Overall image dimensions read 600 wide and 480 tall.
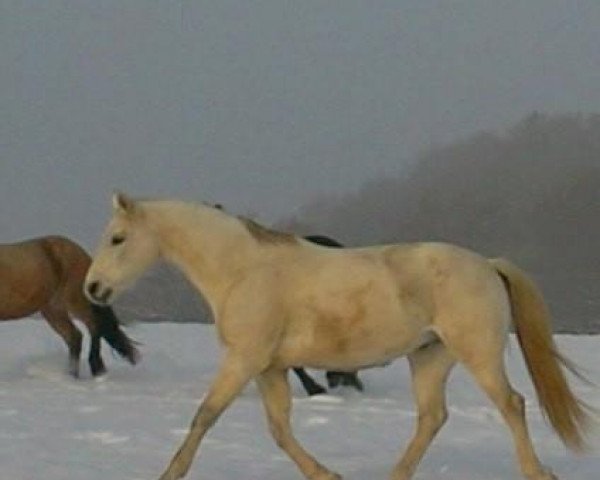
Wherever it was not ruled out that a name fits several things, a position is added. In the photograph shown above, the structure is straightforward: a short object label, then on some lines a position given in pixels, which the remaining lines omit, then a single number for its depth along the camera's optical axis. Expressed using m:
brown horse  21.39
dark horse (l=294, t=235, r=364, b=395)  18.06
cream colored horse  10.42
